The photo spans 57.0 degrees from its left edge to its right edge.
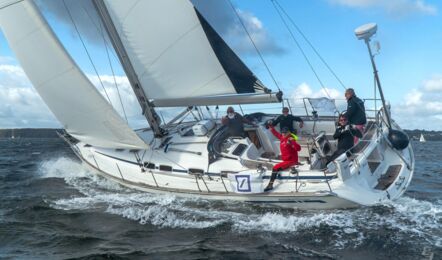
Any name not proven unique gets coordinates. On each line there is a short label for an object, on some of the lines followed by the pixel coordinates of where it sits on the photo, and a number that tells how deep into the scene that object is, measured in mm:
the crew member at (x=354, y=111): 10531
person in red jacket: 9383
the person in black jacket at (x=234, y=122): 11609
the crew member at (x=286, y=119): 12047
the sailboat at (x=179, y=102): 9883
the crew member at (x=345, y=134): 9844
